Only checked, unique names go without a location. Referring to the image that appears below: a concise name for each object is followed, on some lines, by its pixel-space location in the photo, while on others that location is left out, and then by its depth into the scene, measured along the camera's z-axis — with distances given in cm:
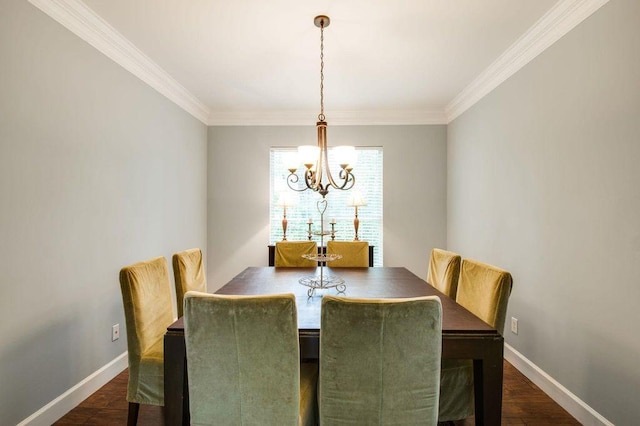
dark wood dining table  142
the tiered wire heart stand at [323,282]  204
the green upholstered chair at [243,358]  120
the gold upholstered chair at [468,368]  160
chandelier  219
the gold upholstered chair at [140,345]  163
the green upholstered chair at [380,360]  117
